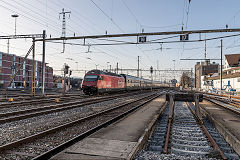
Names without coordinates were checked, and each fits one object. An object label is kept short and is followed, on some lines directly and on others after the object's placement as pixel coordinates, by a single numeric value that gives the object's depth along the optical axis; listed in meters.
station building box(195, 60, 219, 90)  83.49
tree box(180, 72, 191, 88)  85.88
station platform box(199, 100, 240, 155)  5.84
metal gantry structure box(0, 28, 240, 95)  15.06
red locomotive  23.61
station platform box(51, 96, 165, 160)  4.46
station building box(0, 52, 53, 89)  56.66
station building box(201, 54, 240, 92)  37.50
